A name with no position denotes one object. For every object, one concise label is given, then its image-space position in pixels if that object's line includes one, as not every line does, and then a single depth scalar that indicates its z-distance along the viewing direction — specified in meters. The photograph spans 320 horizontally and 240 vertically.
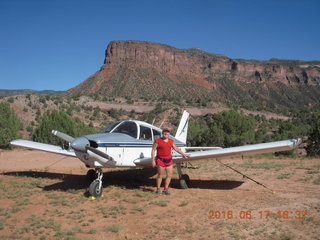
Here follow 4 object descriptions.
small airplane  7.73
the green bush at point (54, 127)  26.82
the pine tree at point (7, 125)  25.81
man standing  7.78
